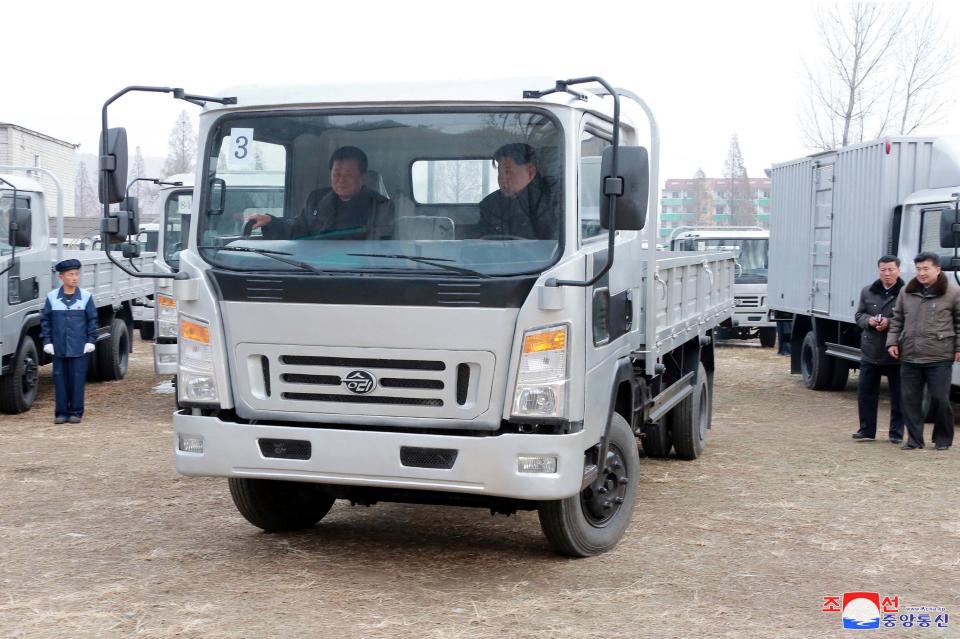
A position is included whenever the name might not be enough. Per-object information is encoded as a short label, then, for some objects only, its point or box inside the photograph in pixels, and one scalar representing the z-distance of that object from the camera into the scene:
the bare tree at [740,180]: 96.00
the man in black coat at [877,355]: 11.02
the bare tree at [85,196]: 112.38
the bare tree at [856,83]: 32.78
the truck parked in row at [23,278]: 11.66
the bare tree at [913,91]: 32.09
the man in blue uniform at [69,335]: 11.83
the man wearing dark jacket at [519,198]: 5.70
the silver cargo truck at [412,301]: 5.56
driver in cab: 5.86
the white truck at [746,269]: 21.12
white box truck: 12.48
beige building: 39.09
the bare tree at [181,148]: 90.66
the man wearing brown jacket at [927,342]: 10.16
